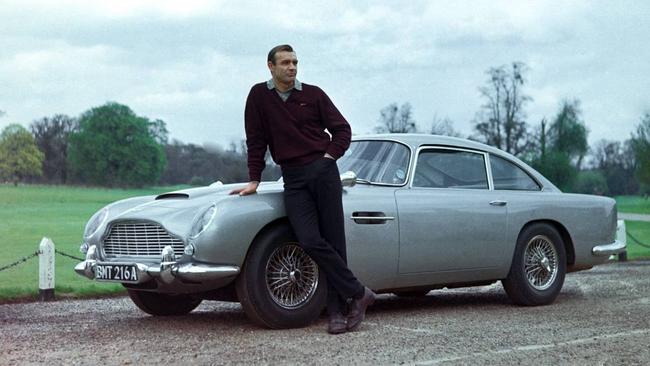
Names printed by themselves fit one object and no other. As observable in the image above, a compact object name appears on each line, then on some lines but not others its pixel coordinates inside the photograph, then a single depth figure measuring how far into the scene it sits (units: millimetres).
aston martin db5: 6586
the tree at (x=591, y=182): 29391
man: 6648
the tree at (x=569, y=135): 40094
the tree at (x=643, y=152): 39500
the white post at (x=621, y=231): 16047
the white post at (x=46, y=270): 10656
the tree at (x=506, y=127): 37875
